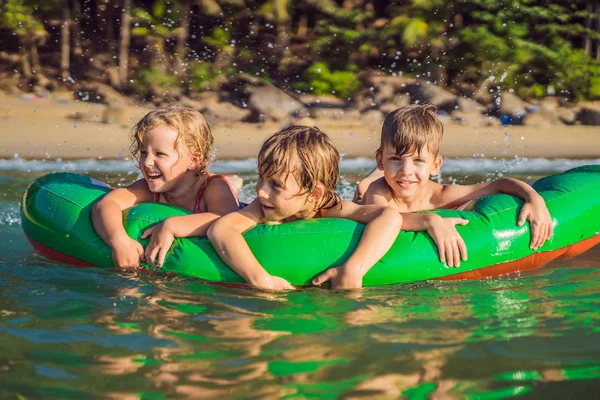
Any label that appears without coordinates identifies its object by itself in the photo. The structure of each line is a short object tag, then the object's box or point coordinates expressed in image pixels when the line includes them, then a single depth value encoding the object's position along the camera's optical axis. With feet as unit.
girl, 14.67
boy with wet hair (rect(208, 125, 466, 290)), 13.75
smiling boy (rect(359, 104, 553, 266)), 14.80
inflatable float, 14.03
